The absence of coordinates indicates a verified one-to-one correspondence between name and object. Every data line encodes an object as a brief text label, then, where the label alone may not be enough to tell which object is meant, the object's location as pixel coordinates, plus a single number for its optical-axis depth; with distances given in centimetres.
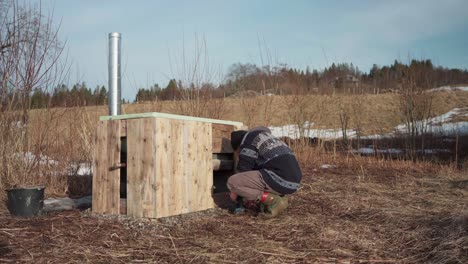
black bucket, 512
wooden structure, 461
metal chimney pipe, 590
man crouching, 504
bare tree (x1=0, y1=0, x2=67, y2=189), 644
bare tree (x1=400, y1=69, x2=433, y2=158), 1067
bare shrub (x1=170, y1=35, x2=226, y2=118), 859
